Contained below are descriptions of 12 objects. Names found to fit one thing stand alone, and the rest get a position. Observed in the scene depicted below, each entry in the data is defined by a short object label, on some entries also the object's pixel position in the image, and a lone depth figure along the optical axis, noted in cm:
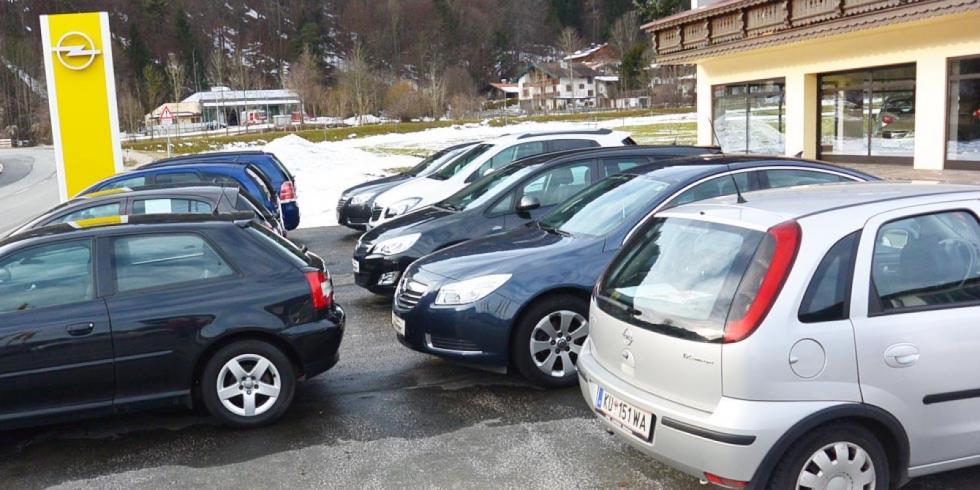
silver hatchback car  332
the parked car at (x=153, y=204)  890
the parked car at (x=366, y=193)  1389
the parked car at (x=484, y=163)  1231
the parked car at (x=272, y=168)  1355
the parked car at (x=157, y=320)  488
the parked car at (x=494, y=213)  792
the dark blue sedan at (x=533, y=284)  559
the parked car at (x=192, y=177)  1172
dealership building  1611
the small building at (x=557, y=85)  11334
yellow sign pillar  1753
